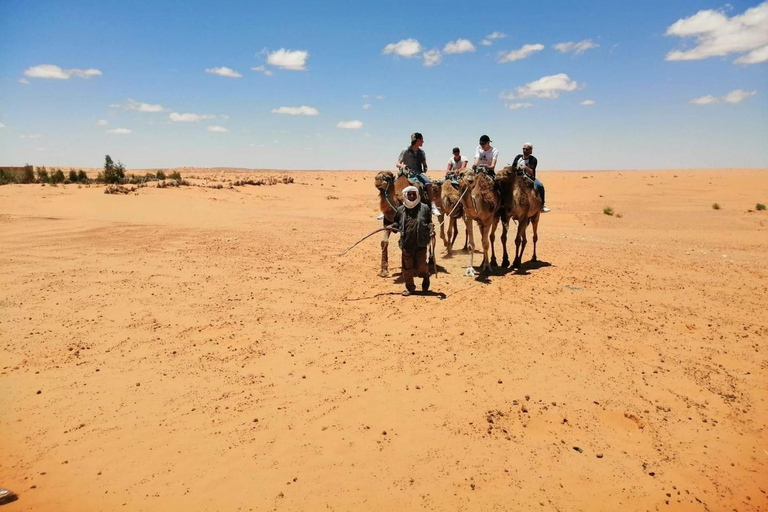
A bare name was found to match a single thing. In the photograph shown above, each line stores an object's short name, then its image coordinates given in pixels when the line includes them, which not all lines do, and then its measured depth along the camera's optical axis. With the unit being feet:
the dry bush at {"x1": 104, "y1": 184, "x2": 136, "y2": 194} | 74.23
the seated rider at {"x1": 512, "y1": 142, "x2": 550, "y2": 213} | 33.35
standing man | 26.50
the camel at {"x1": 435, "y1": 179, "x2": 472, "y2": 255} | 36.47
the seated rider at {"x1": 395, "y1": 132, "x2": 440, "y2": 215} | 31.22
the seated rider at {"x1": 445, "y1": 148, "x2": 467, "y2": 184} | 38.97
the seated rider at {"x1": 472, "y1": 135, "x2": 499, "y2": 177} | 32.76
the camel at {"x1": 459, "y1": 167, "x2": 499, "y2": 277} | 30.25
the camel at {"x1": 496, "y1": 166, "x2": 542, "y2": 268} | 31.58
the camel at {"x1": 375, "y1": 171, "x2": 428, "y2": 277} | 29.88
